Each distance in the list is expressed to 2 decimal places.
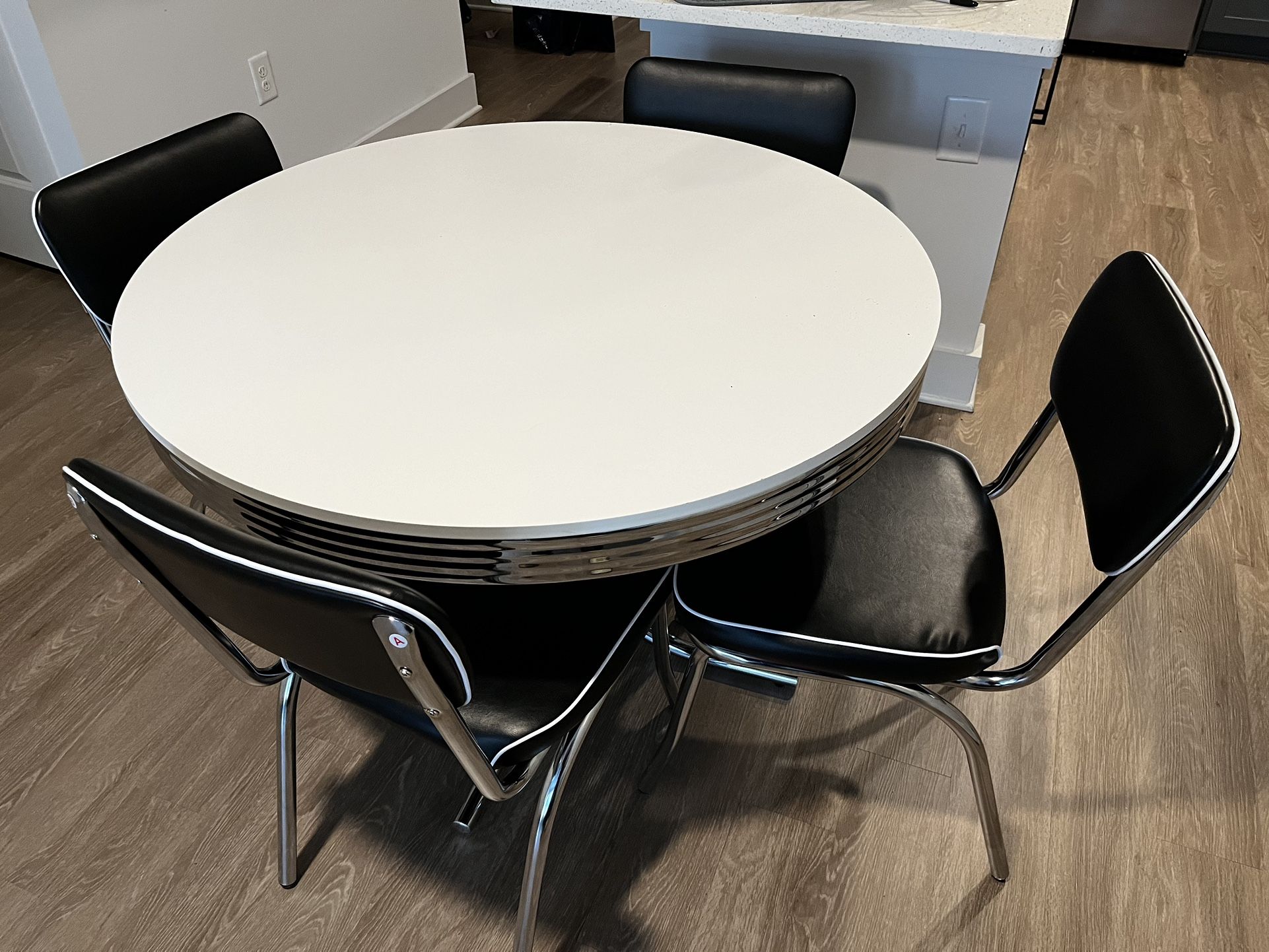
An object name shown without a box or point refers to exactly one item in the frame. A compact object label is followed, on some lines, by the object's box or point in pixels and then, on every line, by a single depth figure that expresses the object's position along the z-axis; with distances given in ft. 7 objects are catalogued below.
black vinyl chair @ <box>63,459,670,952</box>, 2.29
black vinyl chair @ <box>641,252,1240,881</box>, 2.99
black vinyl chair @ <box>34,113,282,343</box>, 4.55
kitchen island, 5.21
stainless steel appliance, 12.51
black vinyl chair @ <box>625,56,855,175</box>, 5.18
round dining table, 2.76
